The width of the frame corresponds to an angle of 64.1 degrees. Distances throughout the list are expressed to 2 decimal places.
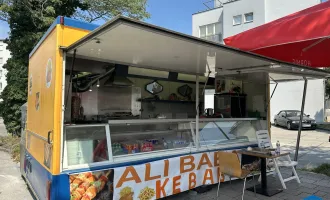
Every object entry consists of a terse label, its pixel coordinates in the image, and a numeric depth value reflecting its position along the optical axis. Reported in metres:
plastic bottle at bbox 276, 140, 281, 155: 4.64
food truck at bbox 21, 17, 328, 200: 3.13
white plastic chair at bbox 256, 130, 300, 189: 4.76
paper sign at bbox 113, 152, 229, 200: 3.53
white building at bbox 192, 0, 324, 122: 19.25
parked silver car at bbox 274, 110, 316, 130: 16.88
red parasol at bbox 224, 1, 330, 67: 2.59
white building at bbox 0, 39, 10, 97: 42.66
